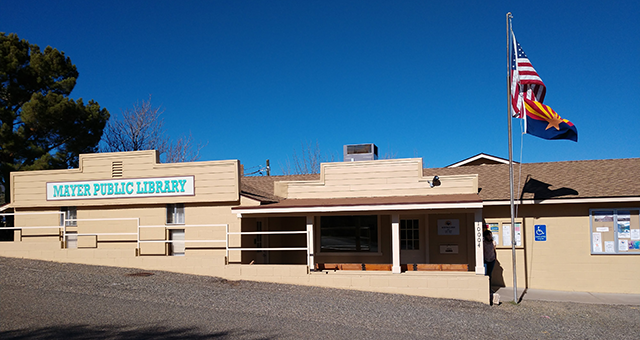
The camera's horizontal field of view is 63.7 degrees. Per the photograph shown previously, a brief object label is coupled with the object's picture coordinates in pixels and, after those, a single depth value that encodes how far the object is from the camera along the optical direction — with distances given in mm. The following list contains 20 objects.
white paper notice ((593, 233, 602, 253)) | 13961
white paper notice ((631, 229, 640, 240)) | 13742
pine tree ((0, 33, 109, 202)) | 22938
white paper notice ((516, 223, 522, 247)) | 14469
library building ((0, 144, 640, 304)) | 13500
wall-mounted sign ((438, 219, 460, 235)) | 15211
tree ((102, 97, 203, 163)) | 33000
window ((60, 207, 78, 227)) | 16172
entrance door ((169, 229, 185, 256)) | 15398
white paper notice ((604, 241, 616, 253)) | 13857
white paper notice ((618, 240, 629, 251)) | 13805
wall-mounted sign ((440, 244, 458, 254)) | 15172
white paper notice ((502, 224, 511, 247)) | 14630
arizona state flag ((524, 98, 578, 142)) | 12164
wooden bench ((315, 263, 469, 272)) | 13203
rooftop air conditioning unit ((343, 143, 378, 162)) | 17859
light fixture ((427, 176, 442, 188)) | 15001
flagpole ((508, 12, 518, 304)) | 12274
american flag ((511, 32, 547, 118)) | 12172
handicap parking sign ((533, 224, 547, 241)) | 14318
